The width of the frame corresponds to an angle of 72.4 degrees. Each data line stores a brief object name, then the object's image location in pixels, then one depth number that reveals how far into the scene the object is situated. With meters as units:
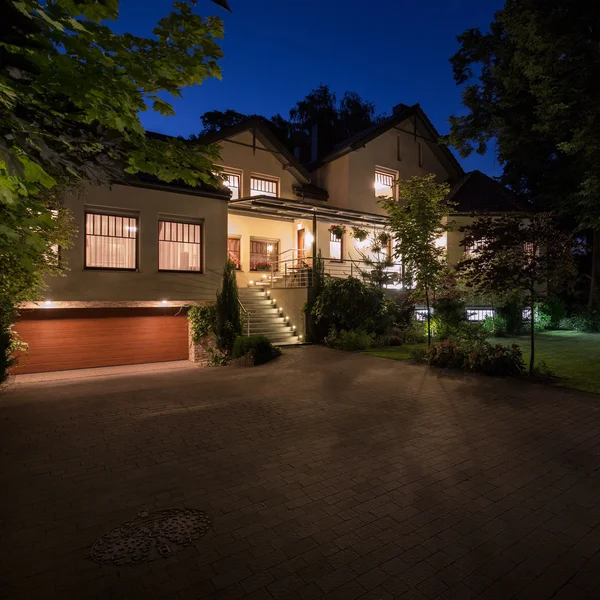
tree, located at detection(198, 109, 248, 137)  37.59
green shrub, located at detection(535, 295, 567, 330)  20.47
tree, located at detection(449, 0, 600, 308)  12.59
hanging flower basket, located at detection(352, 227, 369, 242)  18.78
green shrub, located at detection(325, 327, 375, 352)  14.47
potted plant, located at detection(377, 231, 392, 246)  18.91
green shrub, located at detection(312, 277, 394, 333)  15.68
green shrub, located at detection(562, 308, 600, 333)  20.42
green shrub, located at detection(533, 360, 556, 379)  9.97
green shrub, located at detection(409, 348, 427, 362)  12.01
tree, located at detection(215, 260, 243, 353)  13.50
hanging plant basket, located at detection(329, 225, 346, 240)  18.40
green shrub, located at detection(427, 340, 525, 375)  10.13
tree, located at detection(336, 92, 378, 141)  39.03
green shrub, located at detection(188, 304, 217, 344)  14.44
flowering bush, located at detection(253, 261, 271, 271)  19.33
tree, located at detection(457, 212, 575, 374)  9.22
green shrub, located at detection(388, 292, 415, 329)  16.50
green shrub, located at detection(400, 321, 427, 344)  16.03
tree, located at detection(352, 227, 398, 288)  17.19
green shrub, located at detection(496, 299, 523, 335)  18.03
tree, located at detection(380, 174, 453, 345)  12.52
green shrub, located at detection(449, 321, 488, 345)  11.57
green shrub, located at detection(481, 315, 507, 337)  17.61
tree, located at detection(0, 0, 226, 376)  2.63
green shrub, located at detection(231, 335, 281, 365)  12.50
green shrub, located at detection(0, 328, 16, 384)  8.66
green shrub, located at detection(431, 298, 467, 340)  15.39
